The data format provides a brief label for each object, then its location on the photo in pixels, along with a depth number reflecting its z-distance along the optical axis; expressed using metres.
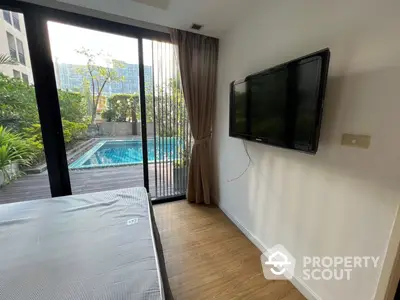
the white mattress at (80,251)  0.77
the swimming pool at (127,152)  2.60
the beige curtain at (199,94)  2.36
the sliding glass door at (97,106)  1.99
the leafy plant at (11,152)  1.97
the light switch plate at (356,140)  1.01
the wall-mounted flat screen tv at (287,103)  1.11
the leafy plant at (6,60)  1.85
